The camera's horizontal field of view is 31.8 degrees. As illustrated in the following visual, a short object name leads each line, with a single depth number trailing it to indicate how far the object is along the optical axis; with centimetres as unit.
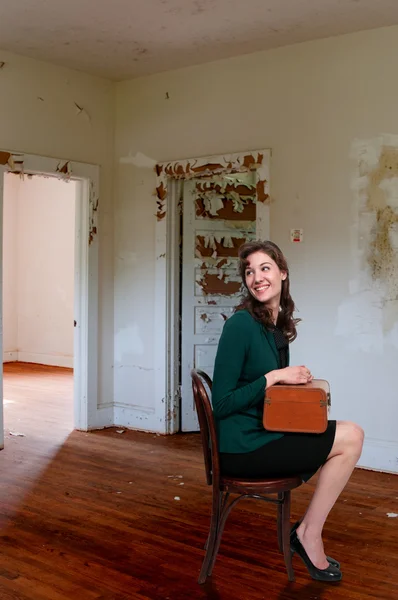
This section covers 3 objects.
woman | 257
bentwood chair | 260
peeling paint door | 557
